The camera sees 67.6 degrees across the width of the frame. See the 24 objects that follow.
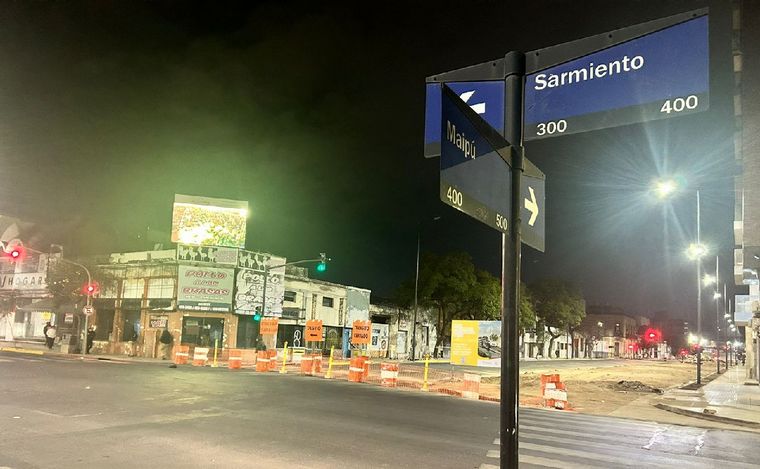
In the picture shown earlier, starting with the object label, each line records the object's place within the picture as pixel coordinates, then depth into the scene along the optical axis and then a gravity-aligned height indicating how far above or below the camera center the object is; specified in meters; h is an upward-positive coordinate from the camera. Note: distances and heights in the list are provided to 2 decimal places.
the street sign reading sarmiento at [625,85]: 3.65 +1.62
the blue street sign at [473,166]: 3.14 +0.89
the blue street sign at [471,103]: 4.20 +1.61
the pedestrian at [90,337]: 36.56 -2.34
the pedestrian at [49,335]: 38.53 -2.46
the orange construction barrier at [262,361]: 26.12 -2.44
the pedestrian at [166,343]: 33.53 -2.33
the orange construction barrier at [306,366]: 25.52 -2.53
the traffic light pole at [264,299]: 39.62 +0.59
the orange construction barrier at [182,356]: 29.11 -2.61
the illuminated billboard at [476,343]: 20.61 -0.96
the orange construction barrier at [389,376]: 21.74 -2.38
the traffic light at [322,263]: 31.04 +2.60
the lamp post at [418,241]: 44.97 +5.83
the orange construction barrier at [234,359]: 27.11 -2.52
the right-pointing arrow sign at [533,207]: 3.98 +0.81
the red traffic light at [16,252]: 25.59 +2.05
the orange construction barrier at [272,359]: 26.87 -2.38
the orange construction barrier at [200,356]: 28.61 -2.54
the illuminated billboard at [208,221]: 42.59 +6.37
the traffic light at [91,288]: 34.13 +0.77
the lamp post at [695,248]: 18.83 +4.02
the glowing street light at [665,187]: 18.70 +4.55
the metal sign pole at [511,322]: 3.49 -0.03
